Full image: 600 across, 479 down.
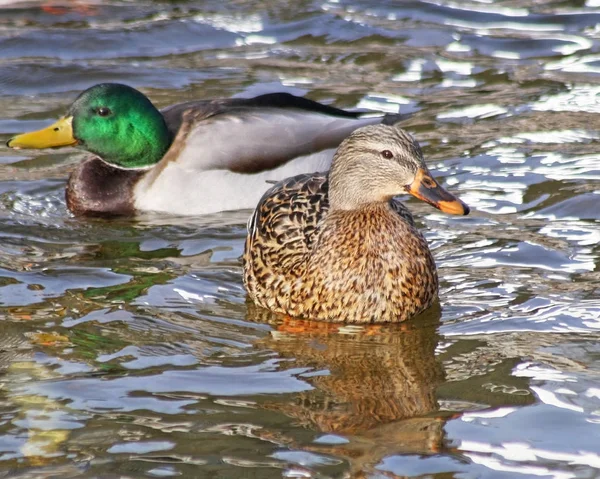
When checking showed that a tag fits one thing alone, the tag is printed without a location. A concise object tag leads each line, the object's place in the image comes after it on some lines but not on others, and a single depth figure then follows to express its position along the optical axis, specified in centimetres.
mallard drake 1773
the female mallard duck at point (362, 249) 1256
